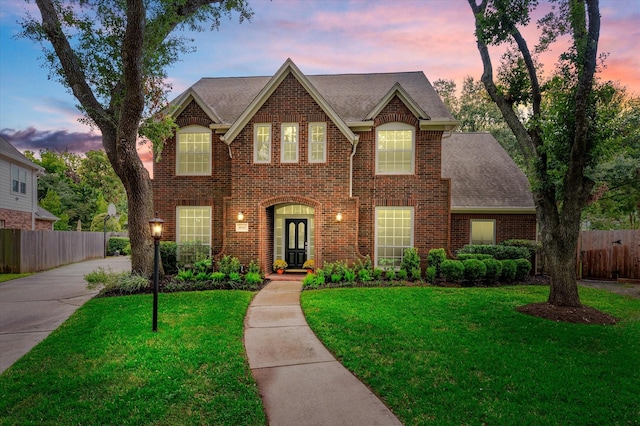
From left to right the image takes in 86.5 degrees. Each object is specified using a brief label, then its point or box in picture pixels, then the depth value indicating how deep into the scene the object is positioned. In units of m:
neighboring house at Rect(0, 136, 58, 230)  18.78
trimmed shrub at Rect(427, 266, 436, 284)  11.61
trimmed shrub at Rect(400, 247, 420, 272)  12.13
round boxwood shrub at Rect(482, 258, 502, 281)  11.58
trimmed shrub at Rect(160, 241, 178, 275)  12.96
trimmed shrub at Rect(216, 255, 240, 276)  11.56
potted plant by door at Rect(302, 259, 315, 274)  13.45
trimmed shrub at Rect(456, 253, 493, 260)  12.34
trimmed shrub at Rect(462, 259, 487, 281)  11.25
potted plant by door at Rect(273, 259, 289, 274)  13.66
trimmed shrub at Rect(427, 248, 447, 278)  11.98
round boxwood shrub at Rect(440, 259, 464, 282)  11.17
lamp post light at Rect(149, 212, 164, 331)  6.56
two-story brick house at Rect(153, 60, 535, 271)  12.59
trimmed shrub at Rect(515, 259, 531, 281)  12.19
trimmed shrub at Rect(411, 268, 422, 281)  11.81
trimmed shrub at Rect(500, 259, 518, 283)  11.83
